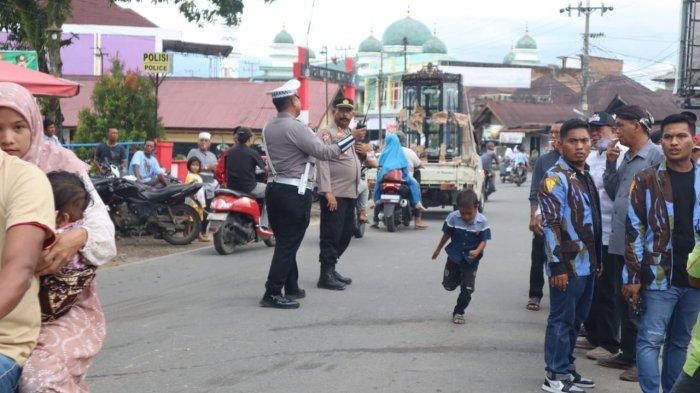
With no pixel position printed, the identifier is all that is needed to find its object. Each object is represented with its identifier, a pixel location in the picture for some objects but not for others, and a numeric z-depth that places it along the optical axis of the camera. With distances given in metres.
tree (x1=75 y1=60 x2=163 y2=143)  24.48
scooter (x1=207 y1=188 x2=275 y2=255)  12.09
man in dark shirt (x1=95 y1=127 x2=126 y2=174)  16.00
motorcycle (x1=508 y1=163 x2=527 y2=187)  37.75
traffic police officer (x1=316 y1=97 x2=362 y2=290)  9.00
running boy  7.66
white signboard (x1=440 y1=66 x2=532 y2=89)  78.94
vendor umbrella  10.19
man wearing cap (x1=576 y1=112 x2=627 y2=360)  6.75
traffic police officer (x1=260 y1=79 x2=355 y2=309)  8.16
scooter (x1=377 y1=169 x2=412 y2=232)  15.71
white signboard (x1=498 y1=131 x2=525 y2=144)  59.19
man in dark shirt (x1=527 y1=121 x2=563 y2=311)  8.07
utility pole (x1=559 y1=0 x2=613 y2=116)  49.13
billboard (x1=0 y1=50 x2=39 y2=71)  12.48
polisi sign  17.11
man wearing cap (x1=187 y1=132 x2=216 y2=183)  16.62
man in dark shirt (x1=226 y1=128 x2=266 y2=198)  12.72
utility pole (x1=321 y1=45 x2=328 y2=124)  27.34
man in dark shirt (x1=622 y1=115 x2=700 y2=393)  5.06
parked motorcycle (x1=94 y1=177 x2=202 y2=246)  12.57
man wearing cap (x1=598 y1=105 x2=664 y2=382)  5.93
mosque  75.75
